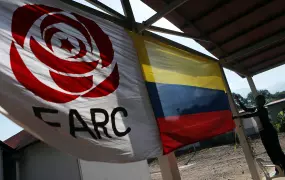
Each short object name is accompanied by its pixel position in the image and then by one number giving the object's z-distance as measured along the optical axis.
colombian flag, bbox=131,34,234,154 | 2.89
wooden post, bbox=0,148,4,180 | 9.11
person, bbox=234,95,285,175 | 4.57
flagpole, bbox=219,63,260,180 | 4.55
